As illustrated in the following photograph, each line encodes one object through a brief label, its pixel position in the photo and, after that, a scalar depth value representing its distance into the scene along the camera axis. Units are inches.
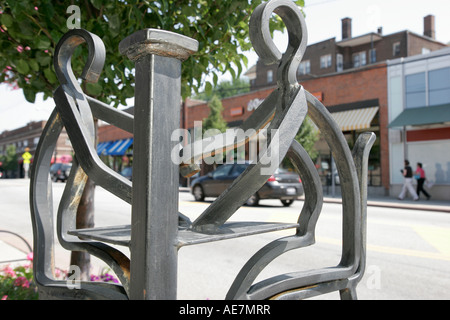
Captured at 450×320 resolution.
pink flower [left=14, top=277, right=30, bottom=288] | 141.0
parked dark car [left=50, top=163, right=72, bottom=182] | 1480.2
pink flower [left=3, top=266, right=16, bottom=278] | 153.2
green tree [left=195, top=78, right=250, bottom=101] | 2311.3
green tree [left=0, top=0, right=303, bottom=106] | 100.3
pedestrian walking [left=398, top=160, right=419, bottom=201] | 653.3
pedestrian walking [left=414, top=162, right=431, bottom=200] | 661.9
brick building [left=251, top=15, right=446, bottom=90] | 1457.9
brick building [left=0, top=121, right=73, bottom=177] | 2442.7
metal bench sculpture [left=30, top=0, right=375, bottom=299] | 36.6
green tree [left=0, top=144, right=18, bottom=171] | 2576.3
